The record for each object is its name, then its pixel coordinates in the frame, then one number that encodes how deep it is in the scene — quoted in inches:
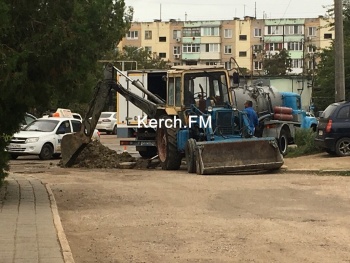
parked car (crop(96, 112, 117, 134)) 2191.2
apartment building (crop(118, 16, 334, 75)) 4426.7
